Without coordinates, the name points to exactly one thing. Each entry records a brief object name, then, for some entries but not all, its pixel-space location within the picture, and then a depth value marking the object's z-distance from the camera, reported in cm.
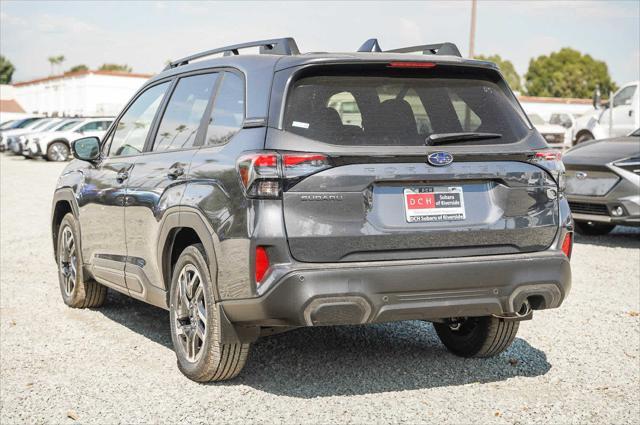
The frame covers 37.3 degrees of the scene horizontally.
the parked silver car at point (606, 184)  1134
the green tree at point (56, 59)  17165
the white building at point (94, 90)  7362
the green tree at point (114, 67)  15100
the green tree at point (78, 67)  15562
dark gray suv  464
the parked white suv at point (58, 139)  3628
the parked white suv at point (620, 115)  2155
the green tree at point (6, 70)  14900
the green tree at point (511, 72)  12375
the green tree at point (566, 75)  11506
